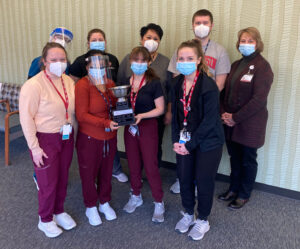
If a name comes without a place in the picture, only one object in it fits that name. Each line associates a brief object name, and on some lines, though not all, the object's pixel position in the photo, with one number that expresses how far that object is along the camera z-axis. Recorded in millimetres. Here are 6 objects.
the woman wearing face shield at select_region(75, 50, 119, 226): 2084
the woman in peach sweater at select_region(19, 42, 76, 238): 1937
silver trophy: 2086
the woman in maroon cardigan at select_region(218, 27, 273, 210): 2324
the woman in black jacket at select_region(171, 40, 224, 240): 1946
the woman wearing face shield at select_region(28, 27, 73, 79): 2586
